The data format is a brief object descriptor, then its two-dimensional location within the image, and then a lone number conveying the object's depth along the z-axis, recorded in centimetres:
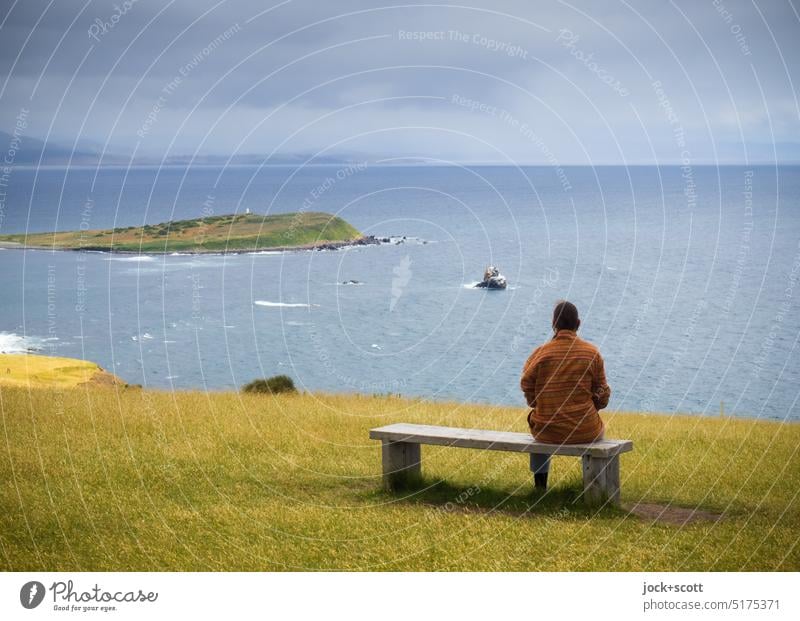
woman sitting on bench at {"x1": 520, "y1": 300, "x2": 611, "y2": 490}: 1017
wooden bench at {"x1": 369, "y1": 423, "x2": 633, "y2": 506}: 1002
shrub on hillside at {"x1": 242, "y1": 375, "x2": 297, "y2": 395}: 2045
